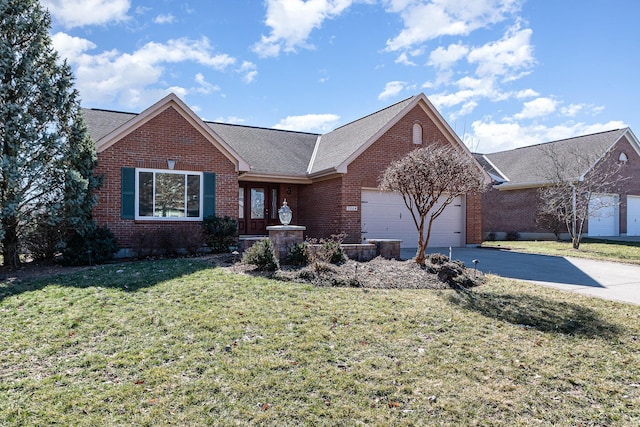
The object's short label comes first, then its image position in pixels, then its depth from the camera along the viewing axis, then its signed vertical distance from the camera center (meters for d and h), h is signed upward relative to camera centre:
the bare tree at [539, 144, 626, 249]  18.77 +1.83
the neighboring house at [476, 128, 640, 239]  22.14 +1.62
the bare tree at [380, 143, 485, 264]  8.96 +0.92
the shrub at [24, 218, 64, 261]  10.37 -0.69
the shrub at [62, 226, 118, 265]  10.09 -0.85
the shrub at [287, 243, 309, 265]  9.19 -0.88
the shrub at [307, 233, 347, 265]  9.14 -0.83
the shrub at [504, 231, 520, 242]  23.19 -1.02
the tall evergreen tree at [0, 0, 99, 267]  9.52 +1.84
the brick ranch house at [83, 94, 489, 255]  11.91 +1.39
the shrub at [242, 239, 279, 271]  8.62 -0.87
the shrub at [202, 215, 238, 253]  12.24 -0.52
